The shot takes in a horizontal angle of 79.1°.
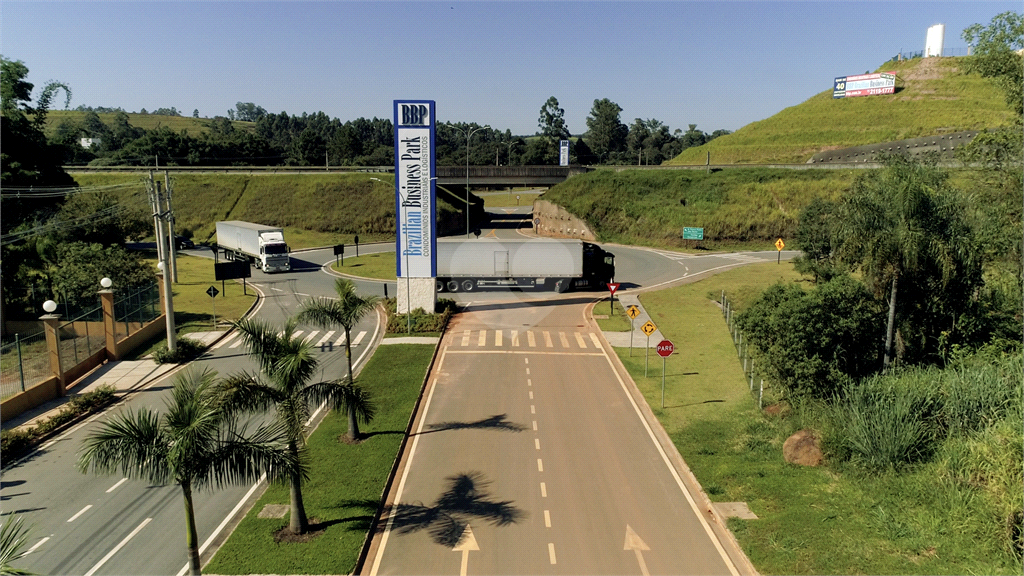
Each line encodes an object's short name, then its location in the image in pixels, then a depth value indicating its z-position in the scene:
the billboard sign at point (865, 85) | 113.06
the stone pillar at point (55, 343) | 25.59
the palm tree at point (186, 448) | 11.62
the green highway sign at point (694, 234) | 68.62
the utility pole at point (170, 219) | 41.42
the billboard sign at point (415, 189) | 35.25
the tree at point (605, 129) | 161.00
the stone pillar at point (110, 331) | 30.75
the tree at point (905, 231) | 22.28
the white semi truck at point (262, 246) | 53.97
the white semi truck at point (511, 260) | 45.69
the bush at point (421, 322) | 36.16
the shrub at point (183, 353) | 30.98
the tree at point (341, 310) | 21.06
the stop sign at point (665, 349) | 24.73
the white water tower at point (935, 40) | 121.06
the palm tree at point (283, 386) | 14.73
